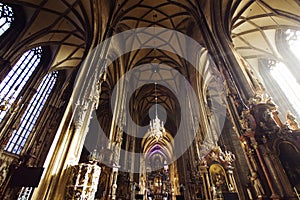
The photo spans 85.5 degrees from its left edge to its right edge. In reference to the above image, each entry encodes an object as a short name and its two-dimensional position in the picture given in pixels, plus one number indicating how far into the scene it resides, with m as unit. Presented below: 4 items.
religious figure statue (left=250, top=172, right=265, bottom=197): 4.44
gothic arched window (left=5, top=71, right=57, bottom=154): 10.14
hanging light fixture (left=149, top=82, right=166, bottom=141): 12.08
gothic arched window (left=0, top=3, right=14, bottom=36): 8.96
